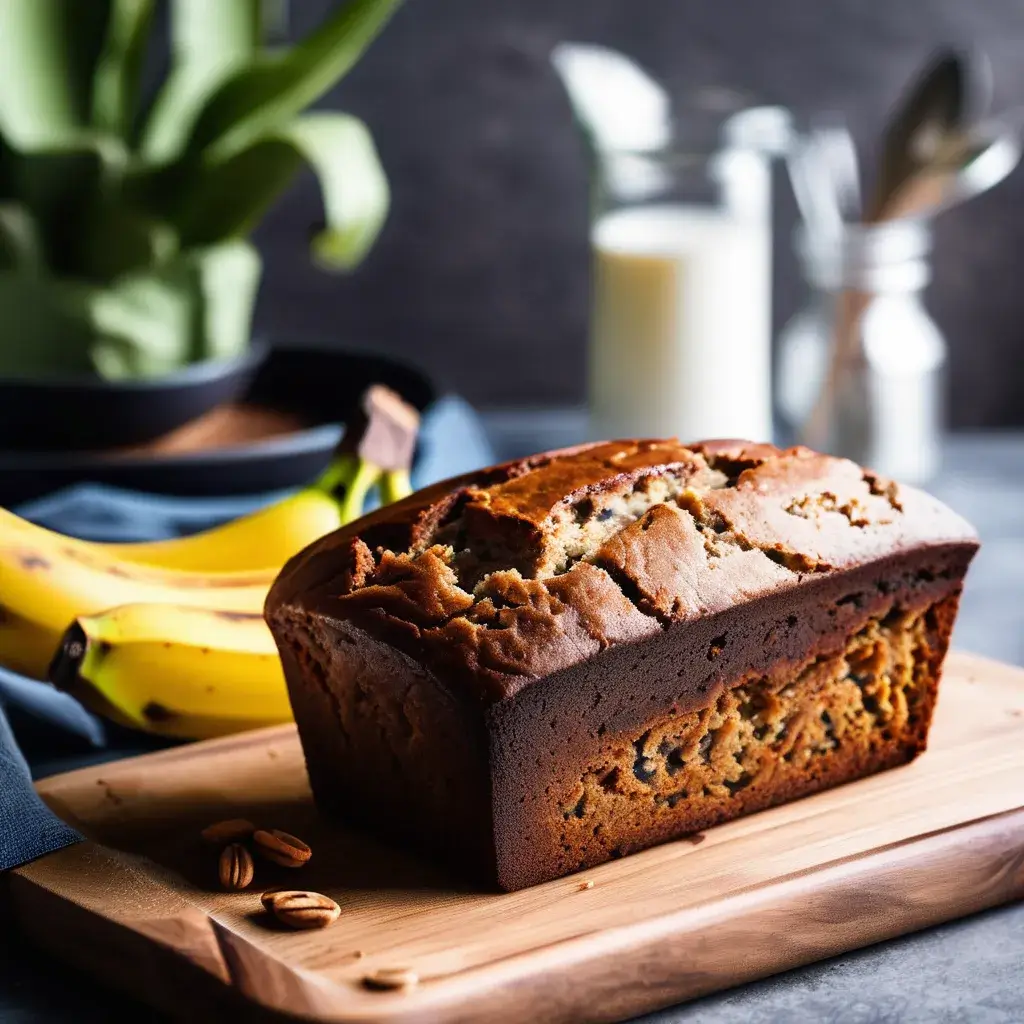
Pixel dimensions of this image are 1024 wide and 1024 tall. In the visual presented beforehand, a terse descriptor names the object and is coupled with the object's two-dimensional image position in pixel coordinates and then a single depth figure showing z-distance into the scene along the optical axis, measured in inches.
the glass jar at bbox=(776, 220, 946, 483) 64.3
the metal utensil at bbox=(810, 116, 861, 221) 71.8
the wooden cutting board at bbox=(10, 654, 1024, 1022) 37.1
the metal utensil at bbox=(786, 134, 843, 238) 65.0
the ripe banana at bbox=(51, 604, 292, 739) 43.3
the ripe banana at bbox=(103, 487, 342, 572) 50.1
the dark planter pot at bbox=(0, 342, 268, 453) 60.7
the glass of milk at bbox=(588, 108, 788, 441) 63.3
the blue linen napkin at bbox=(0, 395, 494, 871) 41.0
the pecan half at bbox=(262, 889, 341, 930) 38.5
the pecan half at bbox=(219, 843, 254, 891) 40.0
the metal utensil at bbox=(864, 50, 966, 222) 61.1
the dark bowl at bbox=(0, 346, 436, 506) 58.6
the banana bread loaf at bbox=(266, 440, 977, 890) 39.8
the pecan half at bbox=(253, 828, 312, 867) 40.8
